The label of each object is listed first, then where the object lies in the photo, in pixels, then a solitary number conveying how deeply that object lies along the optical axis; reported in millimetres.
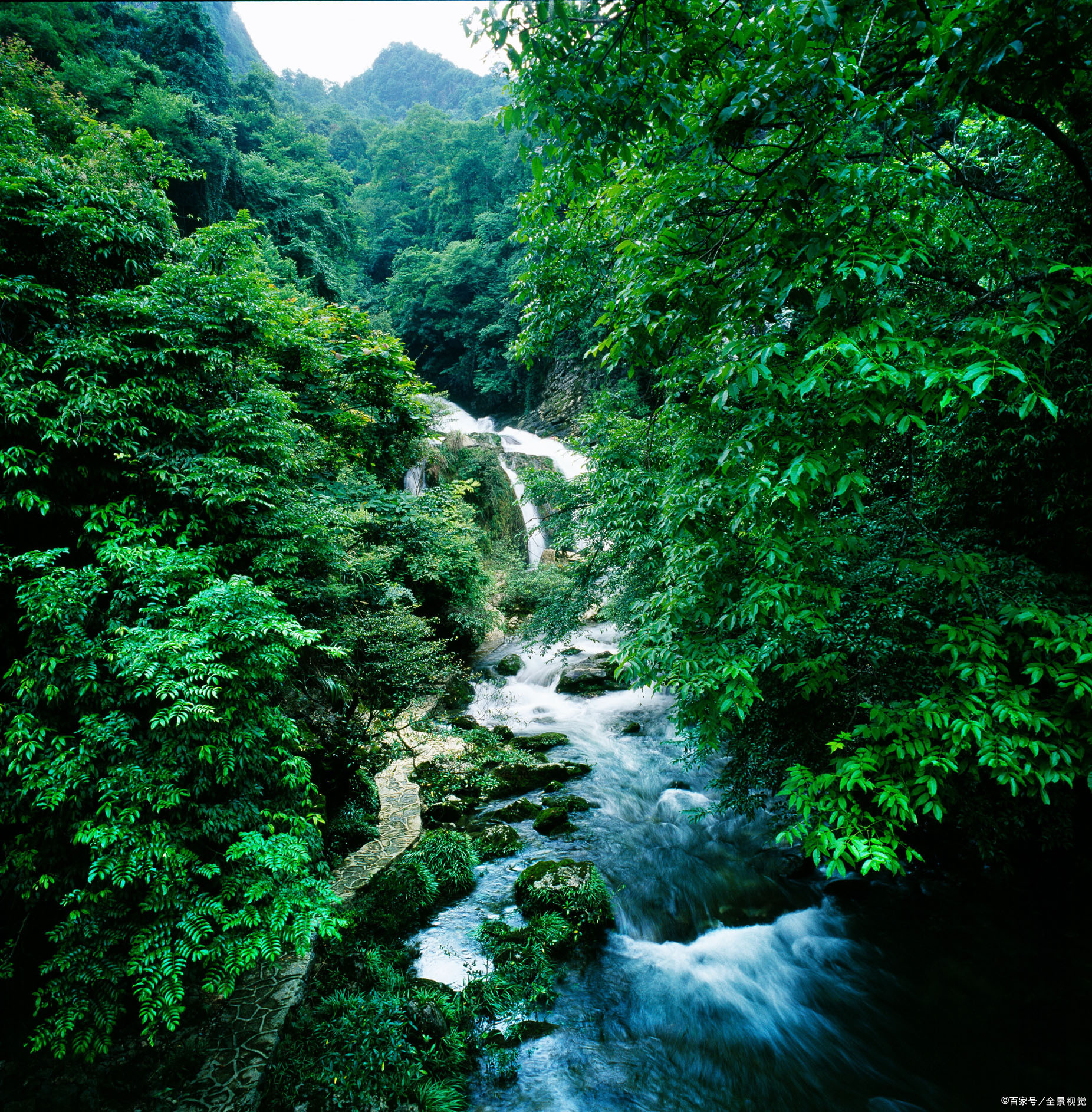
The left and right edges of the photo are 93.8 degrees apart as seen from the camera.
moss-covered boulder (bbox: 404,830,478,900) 5887
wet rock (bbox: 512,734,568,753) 9555
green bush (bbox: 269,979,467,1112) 3422
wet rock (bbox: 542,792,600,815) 7609
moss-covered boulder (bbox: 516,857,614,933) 5449
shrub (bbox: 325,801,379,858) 6020
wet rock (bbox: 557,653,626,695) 11945
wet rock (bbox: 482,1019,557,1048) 4176
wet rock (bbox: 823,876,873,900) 5797
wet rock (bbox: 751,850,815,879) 6117
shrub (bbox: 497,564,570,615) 12000
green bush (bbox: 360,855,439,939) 5188
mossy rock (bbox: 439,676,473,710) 10820
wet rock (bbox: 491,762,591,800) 8109
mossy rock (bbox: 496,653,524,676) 12953
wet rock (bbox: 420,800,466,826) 6980
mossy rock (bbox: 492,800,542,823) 7395
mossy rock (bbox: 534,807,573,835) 7117
